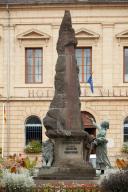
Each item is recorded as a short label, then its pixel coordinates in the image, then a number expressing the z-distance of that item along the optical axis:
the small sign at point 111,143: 30.80
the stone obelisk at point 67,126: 14.35
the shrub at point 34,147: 30.51
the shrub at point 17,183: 11.92
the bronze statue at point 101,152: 15.59
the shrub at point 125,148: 30.51
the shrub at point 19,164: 15.91
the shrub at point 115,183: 11.73
